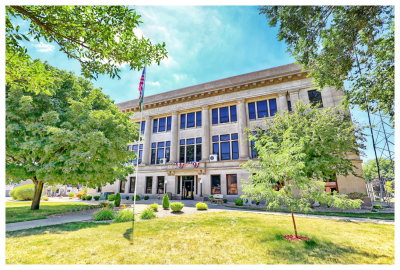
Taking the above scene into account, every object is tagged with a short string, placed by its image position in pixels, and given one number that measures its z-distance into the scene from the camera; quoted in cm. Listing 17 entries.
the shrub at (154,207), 1377
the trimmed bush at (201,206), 1504
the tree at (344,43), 791
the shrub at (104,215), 1036
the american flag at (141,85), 1099
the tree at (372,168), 6048
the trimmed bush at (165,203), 1484
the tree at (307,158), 678
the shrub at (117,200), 1631
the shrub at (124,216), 973
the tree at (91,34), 470
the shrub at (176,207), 1346
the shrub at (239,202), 1880
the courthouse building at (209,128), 2225
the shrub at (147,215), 1083
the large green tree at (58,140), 970
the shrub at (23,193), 2380
